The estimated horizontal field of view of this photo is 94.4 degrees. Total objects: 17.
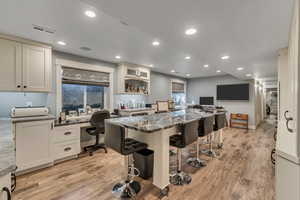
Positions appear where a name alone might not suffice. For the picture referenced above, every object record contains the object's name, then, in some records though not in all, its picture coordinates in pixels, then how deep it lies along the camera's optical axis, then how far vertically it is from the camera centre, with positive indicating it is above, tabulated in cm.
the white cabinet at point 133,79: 446 +72
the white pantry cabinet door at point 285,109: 108 -15
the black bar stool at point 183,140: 216 -66
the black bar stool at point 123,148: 178 -67
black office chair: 326 -63
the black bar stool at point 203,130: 273 -61
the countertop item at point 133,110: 444 -34
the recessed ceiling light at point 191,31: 199 +101
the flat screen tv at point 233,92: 652 +37
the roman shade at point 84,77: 358 +64
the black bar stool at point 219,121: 328 -51
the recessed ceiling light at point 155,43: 288 +119
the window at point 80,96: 371 +10
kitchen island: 199 -64
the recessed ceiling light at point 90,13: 182 +116
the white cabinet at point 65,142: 291 -92
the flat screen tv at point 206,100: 750 -6
